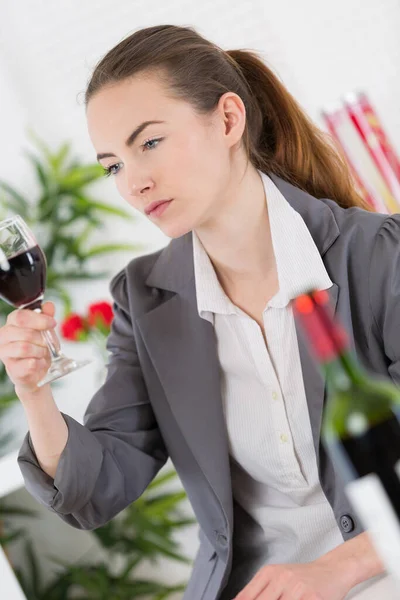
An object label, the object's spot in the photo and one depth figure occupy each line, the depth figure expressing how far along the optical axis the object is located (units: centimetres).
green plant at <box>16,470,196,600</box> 312
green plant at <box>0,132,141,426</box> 338
